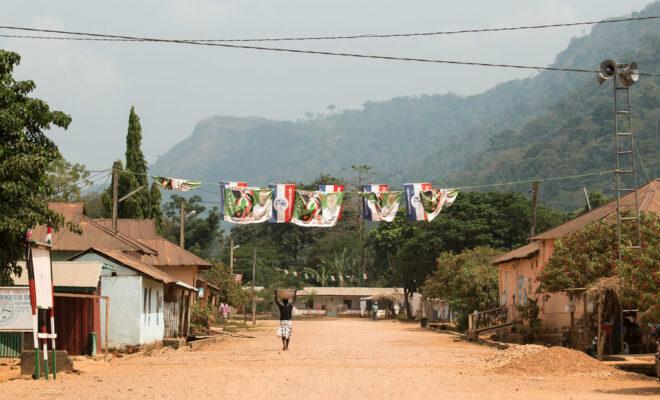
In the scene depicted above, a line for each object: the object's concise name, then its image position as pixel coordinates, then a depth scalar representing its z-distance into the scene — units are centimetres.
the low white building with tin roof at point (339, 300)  11212
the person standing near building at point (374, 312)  9778
